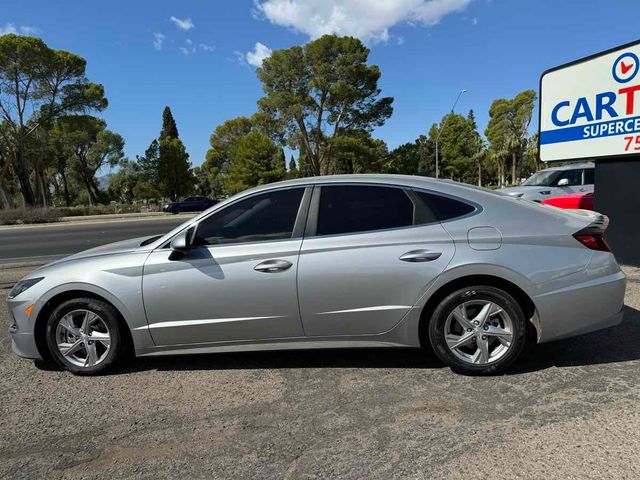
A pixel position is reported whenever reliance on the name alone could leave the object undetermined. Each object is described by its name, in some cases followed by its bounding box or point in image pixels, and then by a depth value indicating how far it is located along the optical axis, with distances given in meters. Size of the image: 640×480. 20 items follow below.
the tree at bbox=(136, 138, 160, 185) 51.44
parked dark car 37.22
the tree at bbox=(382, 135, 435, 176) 63.00
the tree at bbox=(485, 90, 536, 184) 59.28
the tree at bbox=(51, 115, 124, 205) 48.84
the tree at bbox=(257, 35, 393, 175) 39.44
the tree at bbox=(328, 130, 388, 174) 40.16
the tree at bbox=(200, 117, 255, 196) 74.69
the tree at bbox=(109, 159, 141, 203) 65.62
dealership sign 6.69
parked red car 8.91
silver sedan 3.45
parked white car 11.47
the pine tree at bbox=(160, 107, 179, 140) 66.00
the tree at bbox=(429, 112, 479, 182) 61.88
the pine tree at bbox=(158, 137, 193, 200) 51.25
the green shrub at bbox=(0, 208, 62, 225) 28.50
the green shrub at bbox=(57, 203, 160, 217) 37.72
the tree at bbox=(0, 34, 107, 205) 33.69
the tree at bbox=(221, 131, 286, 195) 48.22
